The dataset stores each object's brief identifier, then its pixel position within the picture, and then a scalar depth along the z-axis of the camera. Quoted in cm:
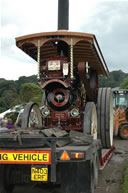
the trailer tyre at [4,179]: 373
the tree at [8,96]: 4116
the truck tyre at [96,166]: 400
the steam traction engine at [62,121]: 325
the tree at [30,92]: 2990
